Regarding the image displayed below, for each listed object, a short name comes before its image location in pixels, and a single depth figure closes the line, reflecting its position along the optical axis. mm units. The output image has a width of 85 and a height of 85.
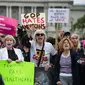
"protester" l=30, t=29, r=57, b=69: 8060
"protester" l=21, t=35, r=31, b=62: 8258
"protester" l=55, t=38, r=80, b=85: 7699
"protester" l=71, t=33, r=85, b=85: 7895
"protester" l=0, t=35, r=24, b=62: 7566
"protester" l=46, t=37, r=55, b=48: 10289
